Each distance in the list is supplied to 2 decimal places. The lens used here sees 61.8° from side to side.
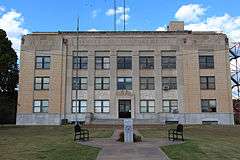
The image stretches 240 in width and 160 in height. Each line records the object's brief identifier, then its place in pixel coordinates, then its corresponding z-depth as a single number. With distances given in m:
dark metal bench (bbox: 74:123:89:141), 13.28
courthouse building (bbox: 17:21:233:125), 29.78
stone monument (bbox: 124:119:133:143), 12.56
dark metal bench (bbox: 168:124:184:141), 13.24
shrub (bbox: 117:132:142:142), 12.84
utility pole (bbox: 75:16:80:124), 29.99
